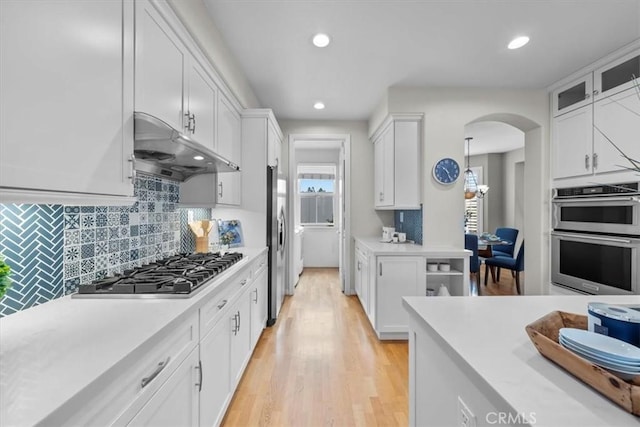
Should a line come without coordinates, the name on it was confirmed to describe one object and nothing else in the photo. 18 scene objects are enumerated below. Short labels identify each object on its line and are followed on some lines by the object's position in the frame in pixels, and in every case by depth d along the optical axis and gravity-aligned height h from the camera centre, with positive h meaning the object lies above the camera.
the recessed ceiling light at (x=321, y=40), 2.42 +1.47
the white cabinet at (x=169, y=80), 1.39 +0.79
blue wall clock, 3.34 +0.52
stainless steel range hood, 1.34 +0.37
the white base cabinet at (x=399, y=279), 2.97 -0.63
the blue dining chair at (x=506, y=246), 5.51 -0.51
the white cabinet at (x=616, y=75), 2.56 +1.30
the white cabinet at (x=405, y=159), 3.41 +0.68
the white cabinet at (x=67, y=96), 0.78 +0.38
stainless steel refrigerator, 3.25 -0.26
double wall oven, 2.44 -0.21
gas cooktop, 1.32 -0.31
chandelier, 5.91 +0.63
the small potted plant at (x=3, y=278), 0.87 -0.19
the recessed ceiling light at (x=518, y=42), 2.50 +1.51
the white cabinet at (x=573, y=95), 2.93 +1.29
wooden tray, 0.55 -0.33
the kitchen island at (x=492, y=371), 0.58 -0.37
